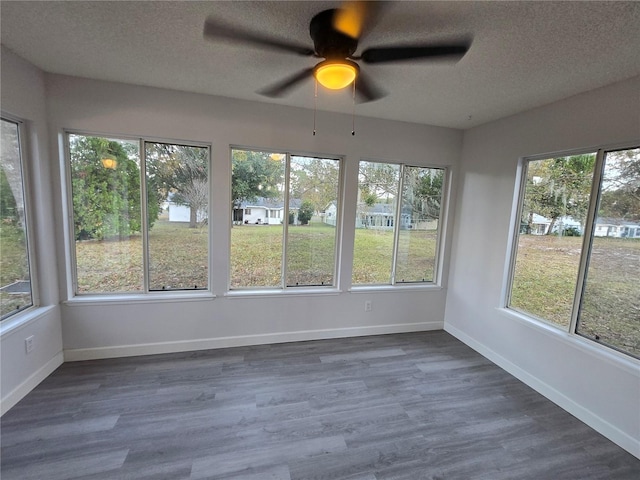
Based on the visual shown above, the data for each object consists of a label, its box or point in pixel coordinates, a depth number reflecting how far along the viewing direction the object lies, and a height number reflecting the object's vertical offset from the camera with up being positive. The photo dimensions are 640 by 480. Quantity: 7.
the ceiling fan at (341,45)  1.36 +0.86
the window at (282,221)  3.02 -0.11
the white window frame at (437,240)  3.47 -0.28
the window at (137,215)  2.62 -0.10
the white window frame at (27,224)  2.19 -0.21
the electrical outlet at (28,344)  2.20 -1.15
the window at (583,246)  2.05 -0.18
